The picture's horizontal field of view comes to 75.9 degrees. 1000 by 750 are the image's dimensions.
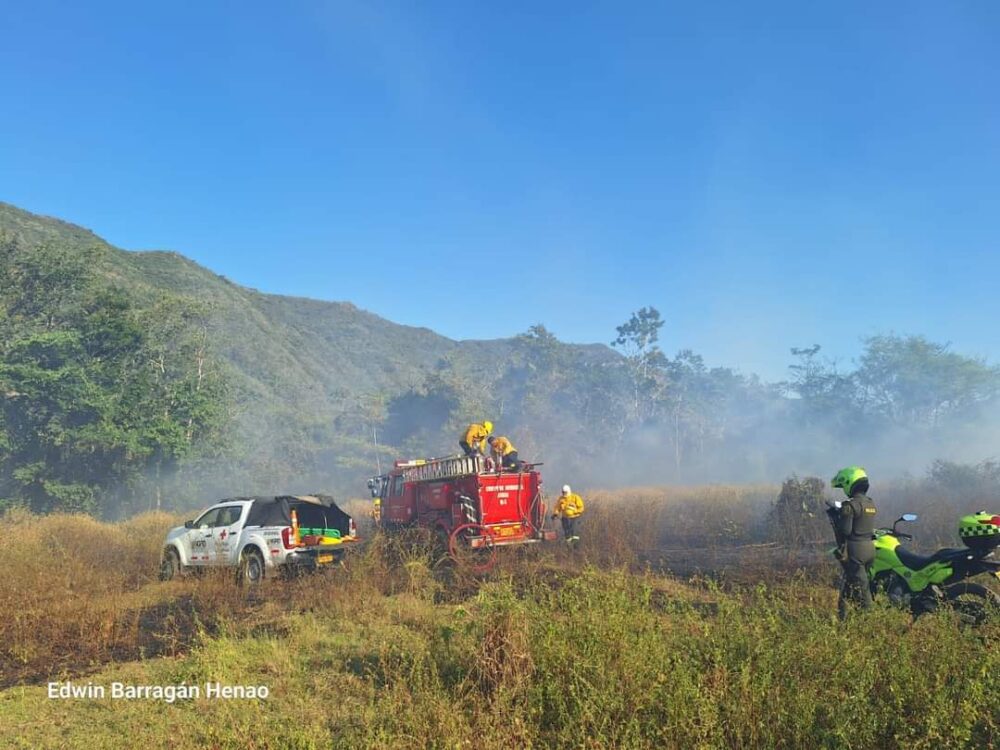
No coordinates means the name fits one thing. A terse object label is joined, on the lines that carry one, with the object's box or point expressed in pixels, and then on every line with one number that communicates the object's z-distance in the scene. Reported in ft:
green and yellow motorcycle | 20.04
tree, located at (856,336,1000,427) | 162.50
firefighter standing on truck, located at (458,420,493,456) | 48.49
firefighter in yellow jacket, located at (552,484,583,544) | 49.19
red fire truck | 43.62
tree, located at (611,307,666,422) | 204.95
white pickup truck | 38.93
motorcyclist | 22.67
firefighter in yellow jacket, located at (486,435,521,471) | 46.75
